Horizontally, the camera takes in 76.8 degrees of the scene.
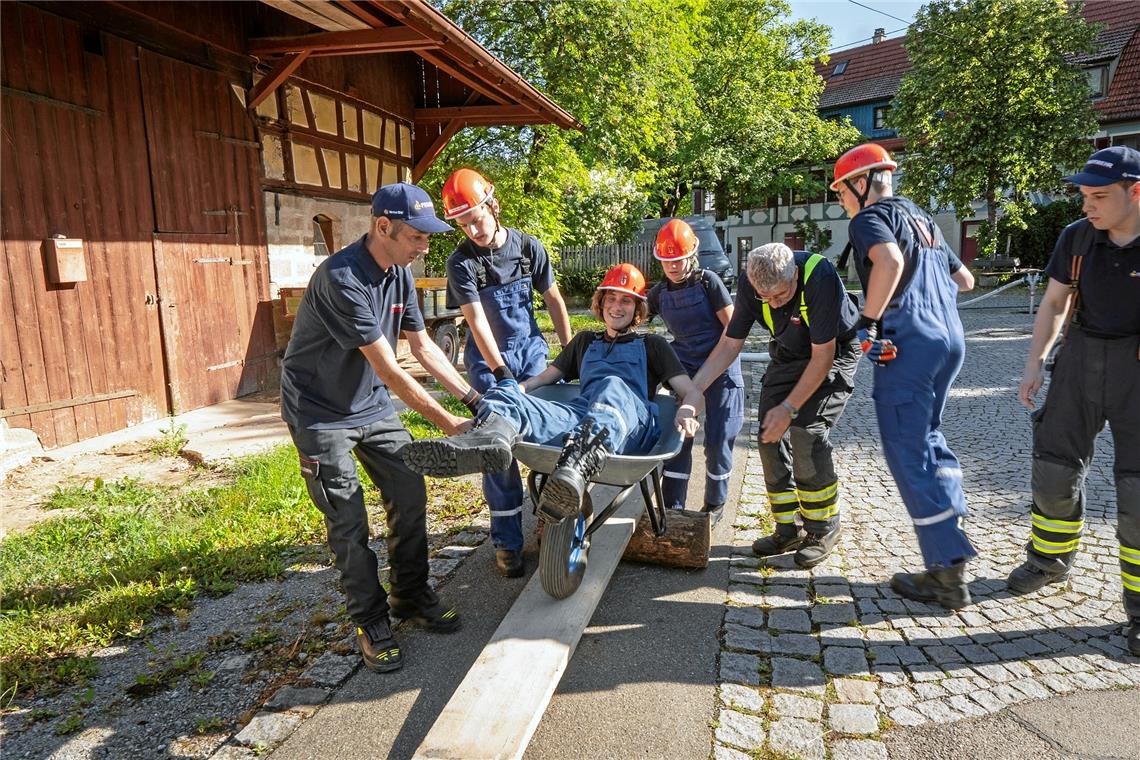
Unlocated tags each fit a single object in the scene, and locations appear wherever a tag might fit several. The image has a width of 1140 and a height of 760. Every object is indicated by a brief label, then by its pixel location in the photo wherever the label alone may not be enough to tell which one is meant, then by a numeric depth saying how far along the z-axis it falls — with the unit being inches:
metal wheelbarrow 109.3
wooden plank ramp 81.3
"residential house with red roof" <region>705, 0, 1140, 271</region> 959.6
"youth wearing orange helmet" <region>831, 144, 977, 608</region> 121.0
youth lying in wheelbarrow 98.7
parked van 535.2
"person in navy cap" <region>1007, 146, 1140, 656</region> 112.4
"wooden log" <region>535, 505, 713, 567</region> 138.7
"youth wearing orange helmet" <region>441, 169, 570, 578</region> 141.2
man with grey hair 130.2
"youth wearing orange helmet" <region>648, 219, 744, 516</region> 150.8
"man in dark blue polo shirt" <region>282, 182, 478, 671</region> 104.8
